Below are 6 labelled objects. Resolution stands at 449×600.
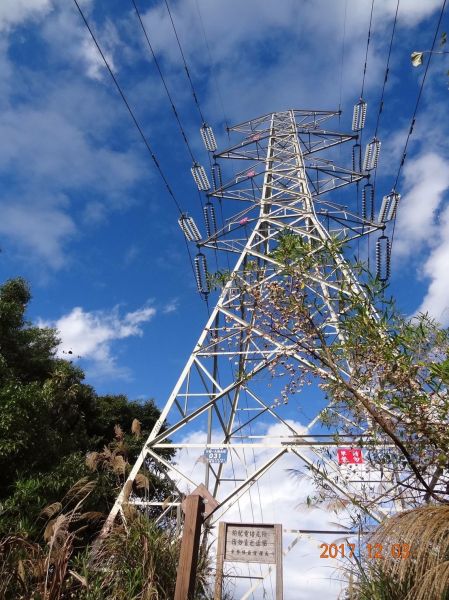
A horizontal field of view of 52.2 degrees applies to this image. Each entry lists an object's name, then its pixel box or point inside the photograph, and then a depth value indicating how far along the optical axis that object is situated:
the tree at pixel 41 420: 8.95
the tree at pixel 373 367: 3.24
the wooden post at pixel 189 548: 3.61
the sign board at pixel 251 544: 6.60
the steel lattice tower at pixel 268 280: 4.37
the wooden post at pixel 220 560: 5.32
